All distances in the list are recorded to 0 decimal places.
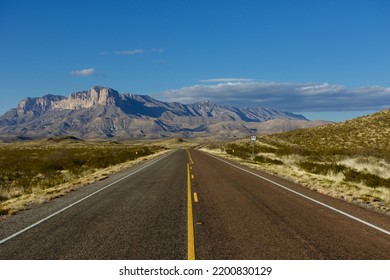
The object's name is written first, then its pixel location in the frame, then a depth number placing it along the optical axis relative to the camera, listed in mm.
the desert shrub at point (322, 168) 25031
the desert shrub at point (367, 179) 18281
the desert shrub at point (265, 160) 37269
